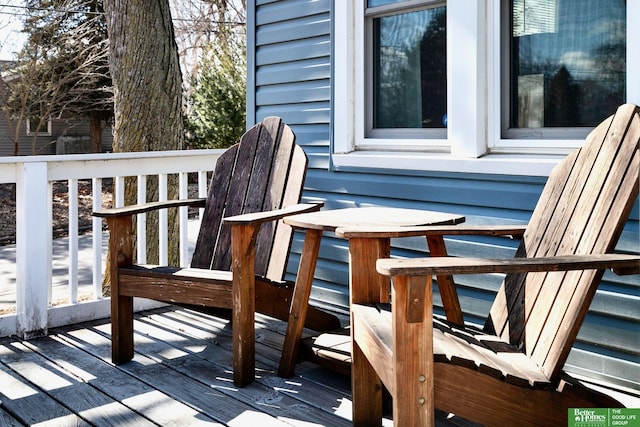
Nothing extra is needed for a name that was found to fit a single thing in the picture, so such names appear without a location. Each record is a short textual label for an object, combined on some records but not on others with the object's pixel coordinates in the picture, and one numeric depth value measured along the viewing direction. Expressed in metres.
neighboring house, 20.11
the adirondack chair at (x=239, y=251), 2.77
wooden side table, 2.31
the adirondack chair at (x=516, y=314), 1.72
